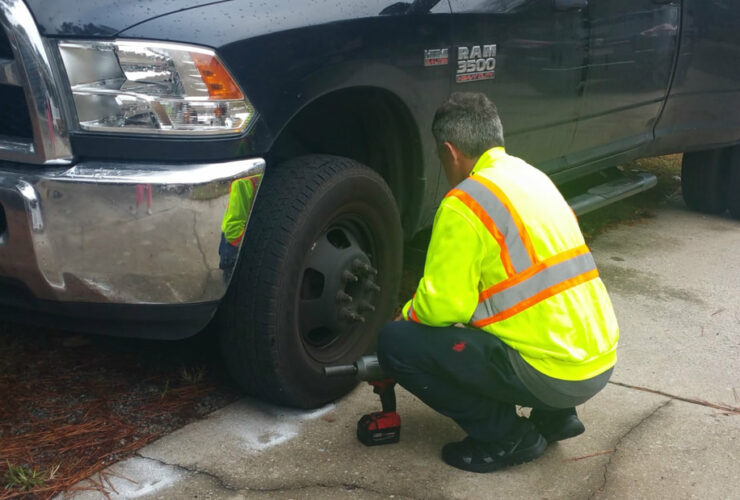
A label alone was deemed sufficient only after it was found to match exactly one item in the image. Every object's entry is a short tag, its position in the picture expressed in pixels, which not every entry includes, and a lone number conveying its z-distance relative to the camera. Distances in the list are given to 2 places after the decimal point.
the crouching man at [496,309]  2.60
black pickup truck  2.49
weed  2.58
